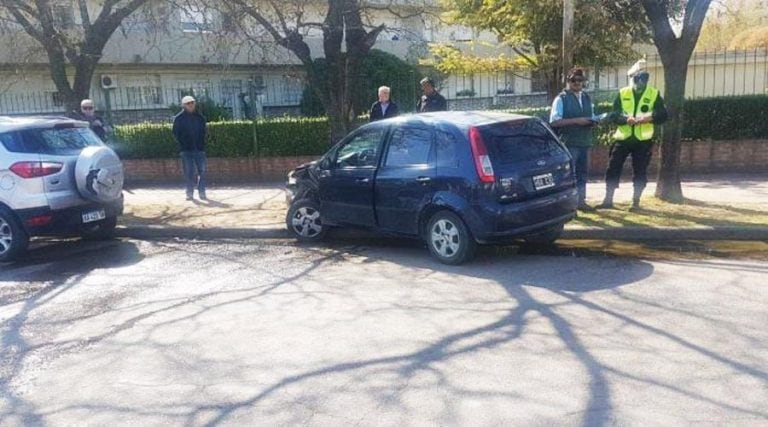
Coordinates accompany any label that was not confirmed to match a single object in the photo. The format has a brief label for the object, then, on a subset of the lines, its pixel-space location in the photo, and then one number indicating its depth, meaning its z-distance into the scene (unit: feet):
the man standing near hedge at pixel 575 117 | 29.12
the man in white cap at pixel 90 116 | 40.93
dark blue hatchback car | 22.12
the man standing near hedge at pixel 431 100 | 34.65
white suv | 27.43
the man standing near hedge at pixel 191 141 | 39.37
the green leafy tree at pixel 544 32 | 50.03
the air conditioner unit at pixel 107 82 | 63.16
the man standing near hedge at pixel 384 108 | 34.91
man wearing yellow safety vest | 28.91
